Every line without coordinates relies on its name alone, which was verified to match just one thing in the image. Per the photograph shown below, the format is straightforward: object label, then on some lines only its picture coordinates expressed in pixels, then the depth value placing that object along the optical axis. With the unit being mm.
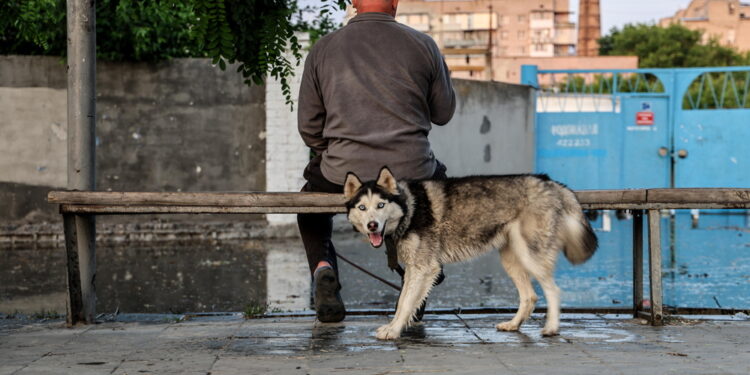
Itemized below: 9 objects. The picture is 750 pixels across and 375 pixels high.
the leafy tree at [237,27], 6738
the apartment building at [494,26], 110500
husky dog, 5469
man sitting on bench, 5746
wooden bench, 5895
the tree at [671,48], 73438
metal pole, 6434
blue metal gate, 20016
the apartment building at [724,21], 93688
